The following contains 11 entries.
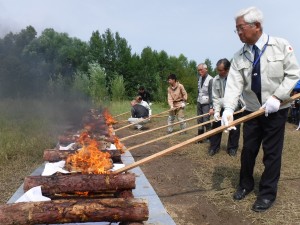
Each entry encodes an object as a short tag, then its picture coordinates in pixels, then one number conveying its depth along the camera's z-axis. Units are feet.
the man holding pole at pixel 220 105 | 16.34
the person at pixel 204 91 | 20.28
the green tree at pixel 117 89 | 55.84
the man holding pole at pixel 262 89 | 9.79
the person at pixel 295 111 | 31.08
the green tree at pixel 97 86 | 48.90
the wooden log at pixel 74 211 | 7.61
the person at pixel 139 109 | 30.63
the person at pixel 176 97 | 24.84
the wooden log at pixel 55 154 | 12.59
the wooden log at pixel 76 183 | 9.43
